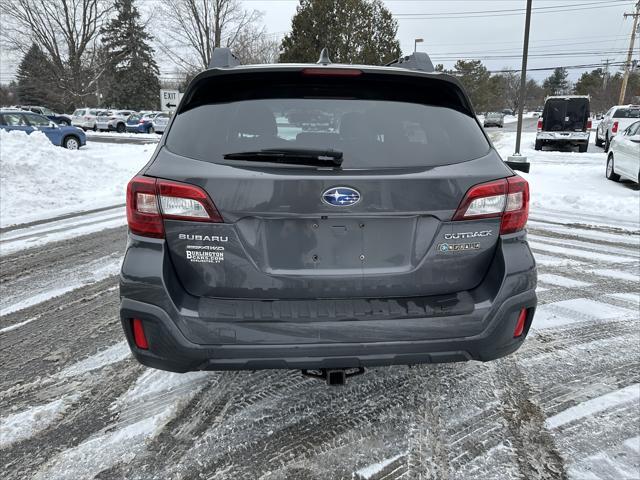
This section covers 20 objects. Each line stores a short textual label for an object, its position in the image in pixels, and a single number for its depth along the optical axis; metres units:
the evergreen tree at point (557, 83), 107.39
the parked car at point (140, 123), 36.12
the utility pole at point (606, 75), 62.84
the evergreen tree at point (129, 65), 54.94
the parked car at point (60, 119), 26.88
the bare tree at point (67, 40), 43.22
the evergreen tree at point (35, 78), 47.31
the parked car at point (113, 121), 37.19
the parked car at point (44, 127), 19.17
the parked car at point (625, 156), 10.51
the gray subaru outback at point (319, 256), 2.06
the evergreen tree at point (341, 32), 34.84
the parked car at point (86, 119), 37.56
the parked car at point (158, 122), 36.00
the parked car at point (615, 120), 20.15
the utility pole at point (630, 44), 46.62
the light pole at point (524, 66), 14.17
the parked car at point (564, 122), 21.14
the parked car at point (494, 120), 49.56
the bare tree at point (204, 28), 37.84
